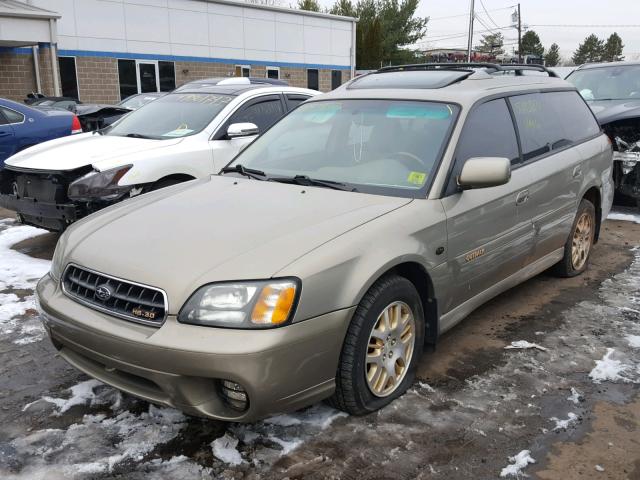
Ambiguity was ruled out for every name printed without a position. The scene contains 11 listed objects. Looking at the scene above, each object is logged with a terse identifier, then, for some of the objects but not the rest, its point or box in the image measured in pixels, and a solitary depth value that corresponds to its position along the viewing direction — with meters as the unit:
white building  18.97
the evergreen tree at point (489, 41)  84.04
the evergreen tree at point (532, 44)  76.75
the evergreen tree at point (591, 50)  81.94
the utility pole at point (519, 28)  56.74
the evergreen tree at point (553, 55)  82.29
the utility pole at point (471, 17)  44.43
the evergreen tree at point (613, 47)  77.31
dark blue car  8.56
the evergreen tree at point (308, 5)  49.62
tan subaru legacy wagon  2.52
